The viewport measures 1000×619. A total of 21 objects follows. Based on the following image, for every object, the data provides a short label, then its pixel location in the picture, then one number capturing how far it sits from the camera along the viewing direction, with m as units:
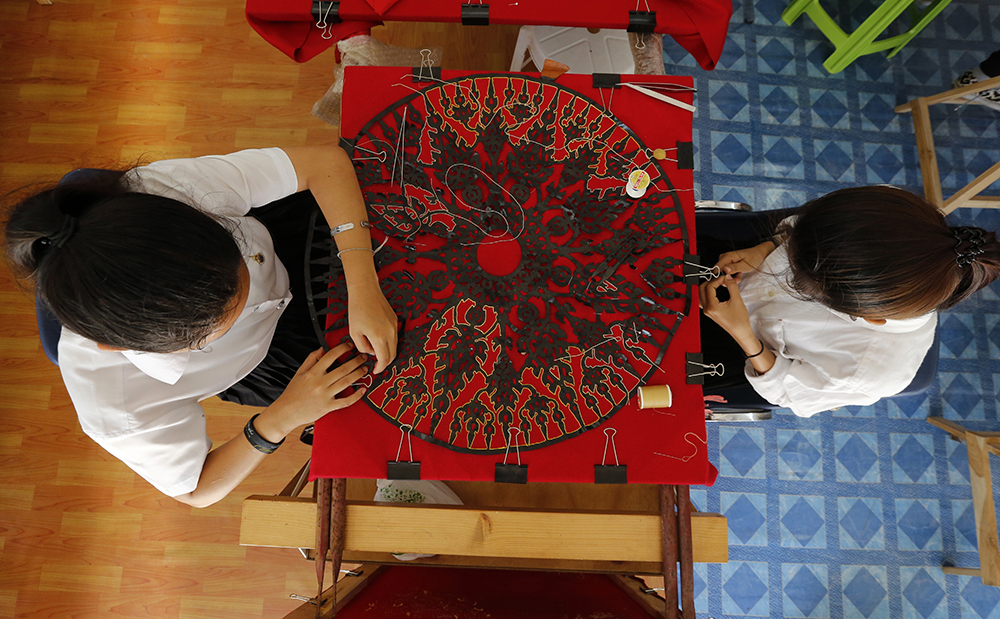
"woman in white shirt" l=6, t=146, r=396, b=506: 0.76
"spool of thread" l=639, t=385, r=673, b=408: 1.04
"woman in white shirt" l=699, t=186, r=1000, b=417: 0.96
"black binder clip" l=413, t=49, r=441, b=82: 1.18
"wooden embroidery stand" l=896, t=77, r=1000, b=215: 1.94
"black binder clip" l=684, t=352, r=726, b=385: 1.08
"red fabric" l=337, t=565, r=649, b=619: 1.08
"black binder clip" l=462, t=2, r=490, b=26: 1.24
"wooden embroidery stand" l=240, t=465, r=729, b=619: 1.05
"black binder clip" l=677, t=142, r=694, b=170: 1.16
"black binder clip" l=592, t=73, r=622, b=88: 1.18
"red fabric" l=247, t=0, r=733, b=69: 1.25
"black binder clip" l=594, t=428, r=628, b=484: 1.03
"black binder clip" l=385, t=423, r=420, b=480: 1.03
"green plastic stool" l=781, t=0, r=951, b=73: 1.99
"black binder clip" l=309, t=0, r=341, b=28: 1.26
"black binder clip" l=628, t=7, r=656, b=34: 1.26
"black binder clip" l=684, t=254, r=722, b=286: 1.12
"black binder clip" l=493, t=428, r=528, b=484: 1.03
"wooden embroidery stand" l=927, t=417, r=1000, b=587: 1.71
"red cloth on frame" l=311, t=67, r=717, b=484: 1.04
